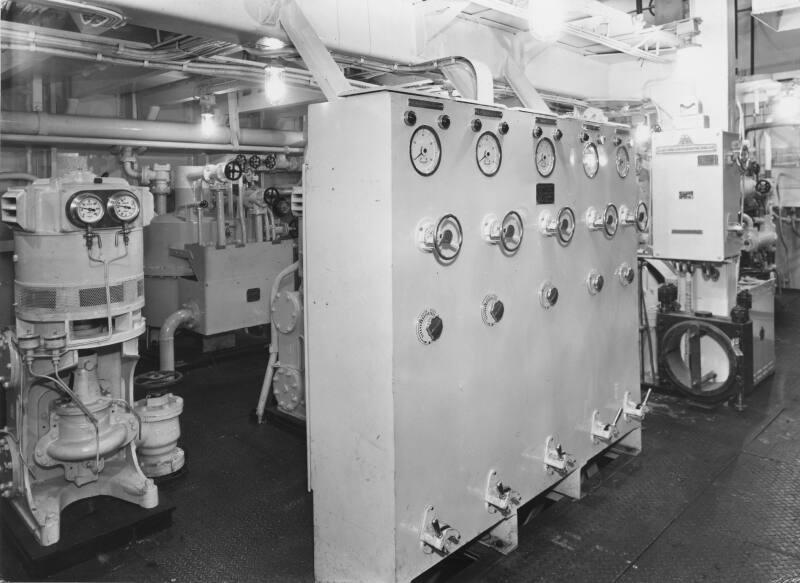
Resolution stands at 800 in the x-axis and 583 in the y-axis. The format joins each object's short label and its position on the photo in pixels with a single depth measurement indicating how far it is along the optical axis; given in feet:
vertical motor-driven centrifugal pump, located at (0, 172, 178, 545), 8.66
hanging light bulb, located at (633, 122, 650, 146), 15.97
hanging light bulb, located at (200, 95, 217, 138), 16.38
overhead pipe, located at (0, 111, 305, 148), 13.30
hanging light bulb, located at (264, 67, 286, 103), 10.08
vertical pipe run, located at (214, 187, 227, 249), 17.95
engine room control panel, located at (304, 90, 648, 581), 7.11
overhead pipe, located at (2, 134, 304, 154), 13.35
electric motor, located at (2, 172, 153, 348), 8.60
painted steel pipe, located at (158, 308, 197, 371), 15.76
